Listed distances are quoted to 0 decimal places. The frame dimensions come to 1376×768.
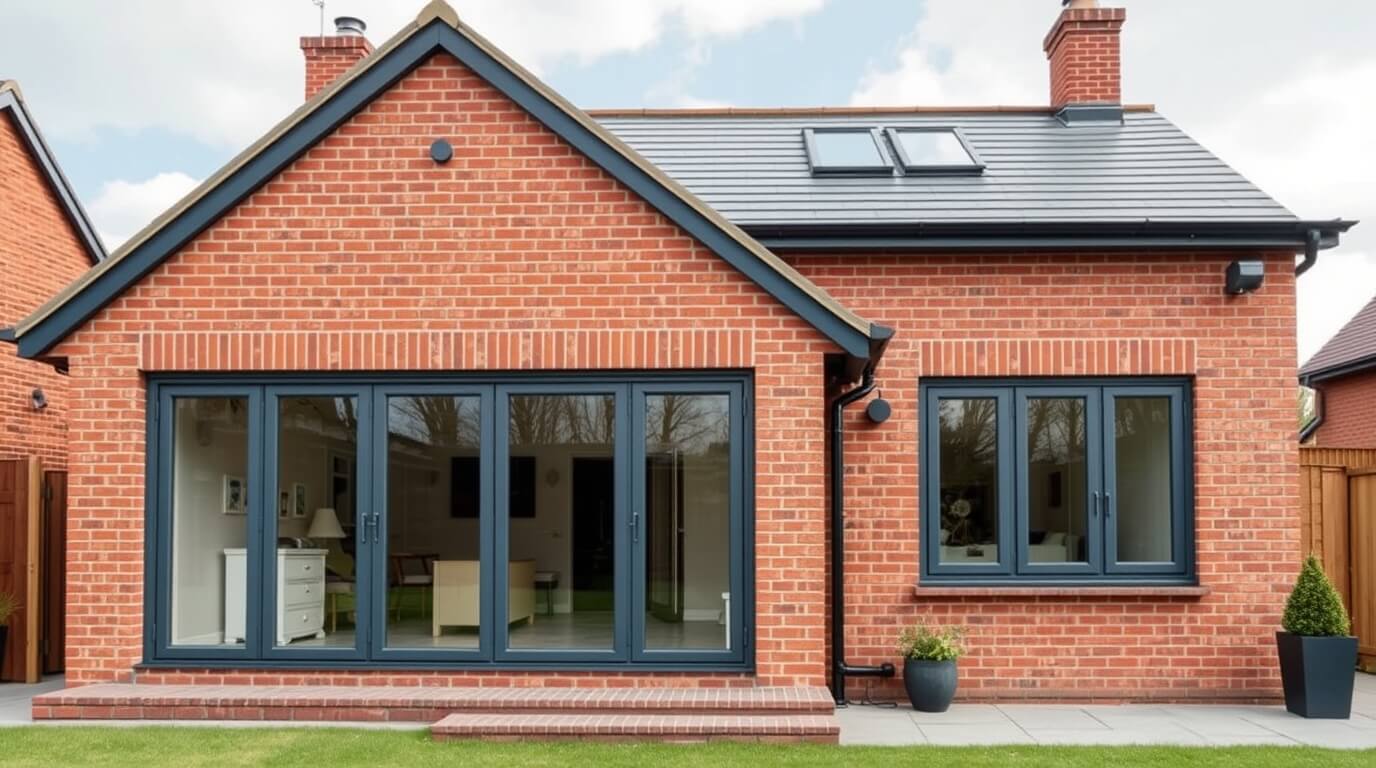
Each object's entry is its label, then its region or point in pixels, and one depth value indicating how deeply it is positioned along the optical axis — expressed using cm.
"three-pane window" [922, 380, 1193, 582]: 998
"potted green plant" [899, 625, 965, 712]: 923
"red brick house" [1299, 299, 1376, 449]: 1664
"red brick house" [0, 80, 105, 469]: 1295
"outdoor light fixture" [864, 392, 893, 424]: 988
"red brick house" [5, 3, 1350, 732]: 895
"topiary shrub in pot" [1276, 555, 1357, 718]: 900
